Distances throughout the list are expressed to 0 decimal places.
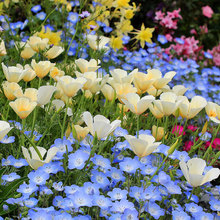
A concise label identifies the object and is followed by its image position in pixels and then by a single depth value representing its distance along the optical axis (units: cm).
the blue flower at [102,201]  133
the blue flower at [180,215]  137
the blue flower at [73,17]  216
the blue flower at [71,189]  134
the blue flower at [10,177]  139
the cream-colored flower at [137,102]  142
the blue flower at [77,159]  139
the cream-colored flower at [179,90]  155
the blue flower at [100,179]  139
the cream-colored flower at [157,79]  153
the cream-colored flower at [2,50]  169
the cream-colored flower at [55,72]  156
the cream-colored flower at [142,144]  136
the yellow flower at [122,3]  193
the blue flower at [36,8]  224
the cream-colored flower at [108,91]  157
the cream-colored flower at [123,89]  151
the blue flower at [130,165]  141
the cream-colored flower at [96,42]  171
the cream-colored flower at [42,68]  153
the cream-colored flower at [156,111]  151
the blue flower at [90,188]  135
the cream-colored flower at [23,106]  139
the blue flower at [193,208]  141
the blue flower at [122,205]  134
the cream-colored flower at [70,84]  142
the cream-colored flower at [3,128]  134
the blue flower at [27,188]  135
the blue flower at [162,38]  263
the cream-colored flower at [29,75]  154
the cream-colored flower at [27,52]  169
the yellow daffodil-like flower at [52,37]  184
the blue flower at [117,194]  136
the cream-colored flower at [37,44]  166
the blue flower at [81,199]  131
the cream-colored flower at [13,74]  149
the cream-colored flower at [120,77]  154
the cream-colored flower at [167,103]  145
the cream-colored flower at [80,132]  145
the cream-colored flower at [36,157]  137
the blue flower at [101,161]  141
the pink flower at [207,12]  431
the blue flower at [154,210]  137
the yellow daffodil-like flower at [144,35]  203
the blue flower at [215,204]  145
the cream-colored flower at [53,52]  165
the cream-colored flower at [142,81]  152
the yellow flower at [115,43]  200
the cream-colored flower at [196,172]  136
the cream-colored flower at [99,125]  137
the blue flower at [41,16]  221
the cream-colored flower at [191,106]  149
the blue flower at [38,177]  135
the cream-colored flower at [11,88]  147
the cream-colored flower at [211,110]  152
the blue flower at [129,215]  132
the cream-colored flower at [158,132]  154
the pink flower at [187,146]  178
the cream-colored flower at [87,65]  156
